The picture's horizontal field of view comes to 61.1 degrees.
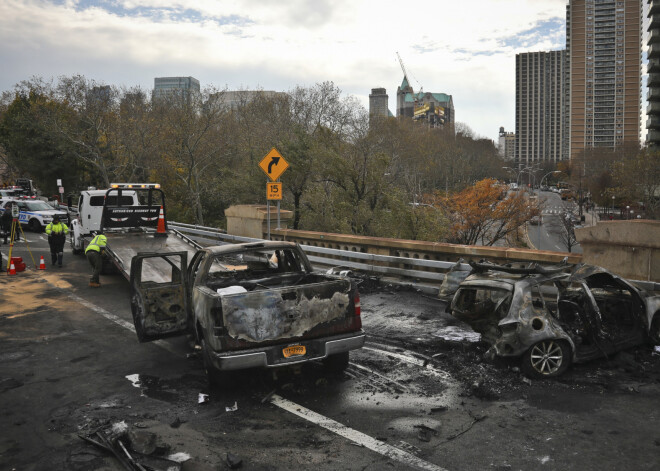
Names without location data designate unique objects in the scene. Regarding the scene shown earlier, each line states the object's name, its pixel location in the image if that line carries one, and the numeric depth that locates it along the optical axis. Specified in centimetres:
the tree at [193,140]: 3381
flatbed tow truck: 1387
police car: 2739
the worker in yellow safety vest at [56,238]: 1659
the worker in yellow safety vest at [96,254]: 1345
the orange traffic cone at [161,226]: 1550
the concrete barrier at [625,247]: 912
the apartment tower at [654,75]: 9319
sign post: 1436
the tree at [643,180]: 5822
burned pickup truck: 612
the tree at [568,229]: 5616
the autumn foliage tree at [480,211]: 4722
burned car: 677
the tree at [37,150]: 4453
